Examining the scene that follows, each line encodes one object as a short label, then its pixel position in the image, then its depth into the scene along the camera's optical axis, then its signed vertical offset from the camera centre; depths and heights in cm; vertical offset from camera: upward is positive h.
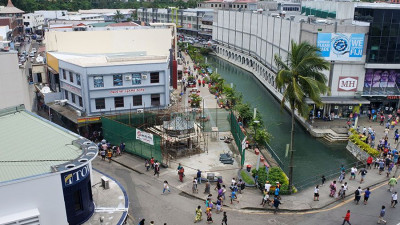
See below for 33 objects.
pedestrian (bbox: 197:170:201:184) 3061 -1283
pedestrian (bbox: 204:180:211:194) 2916 -1303
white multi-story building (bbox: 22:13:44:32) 13386 -491
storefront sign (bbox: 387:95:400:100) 4909 -1075
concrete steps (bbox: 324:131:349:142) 4381 -1397
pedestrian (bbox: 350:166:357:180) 3186 -1301
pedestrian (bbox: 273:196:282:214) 2670 -1293
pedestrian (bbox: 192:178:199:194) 2920 -1296
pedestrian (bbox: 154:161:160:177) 3186 -1276
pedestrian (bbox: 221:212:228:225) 2472 -1299
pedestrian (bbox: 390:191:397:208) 2709 -1284
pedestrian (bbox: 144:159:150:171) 3316 -1291
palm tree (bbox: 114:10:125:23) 15319 -373
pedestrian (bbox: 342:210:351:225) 2485 -1290
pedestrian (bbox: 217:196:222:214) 2668 -1302
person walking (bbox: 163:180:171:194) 2930 -1293
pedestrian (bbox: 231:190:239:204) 2780 -1291
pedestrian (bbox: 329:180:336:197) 2878 -1287
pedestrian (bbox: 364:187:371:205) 2745 -1259
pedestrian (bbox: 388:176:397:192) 2915 -1254
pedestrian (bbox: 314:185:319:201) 2816 -1289
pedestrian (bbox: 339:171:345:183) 3156 -1314
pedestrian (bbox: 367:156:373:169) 3422 -1289
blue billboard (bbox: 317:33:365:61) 4641 -438
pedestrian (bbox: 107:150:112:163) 3547 -1296
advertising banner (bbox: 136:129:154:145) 3322 -1083
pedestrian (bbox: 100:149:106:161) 3547 -1283
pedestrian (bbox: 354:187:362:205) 2764 -1273
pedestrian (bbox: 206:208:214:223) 2538 -1300
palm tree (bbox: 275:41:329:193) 2711 -469
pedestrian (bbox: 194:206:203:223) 2572 -1314
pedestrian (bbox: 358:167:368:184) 3124 -1277
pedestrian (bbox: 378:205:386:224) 2526 -1302
